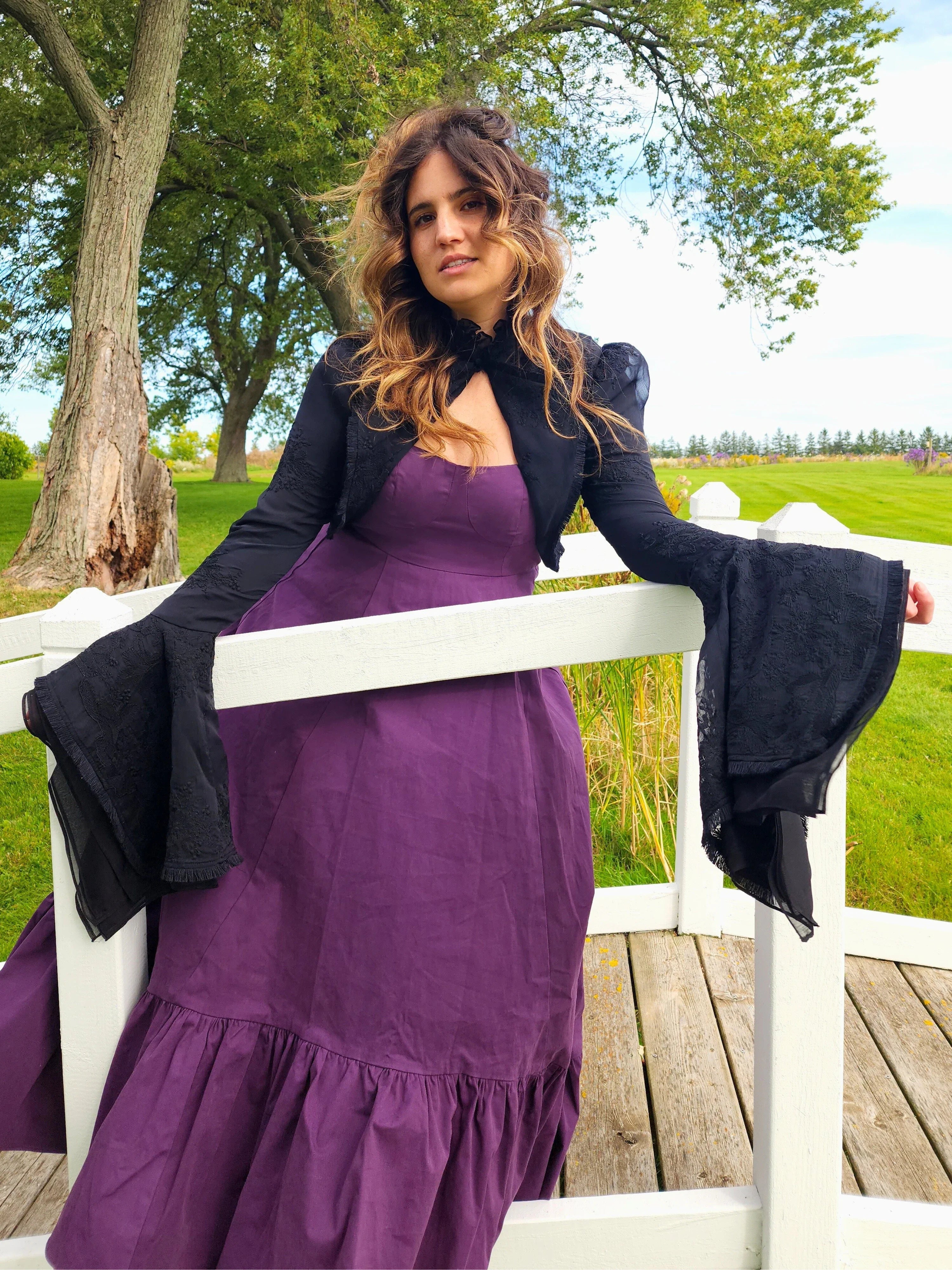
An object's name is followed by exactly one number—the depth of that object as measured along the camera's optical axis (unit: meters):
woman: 1.29
